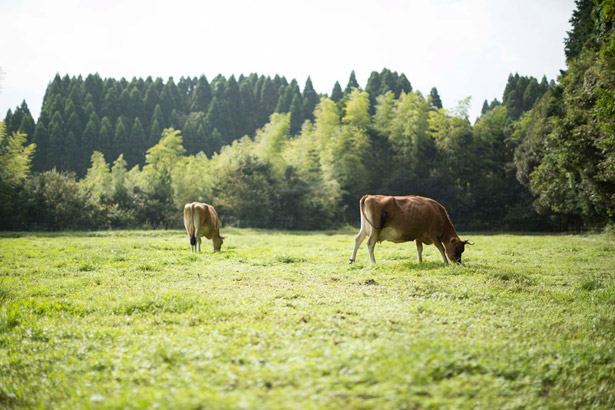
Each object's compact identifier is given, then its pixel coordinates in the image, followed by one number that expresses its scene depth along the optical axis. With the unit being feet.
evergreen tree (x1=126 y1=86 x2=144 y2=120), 362.78
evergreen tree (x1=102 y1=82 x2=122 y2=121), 354.95
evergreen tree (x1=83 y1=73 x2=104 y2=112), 365.28
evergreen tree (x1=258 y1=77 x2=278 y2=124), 425.81
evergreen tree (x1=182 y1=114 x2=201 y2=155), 328.43
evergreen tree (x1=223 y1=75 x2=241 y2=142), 399.44
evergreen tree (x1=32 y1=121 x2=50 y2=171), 279.77
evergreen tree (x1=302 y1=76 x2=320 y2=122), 369.71
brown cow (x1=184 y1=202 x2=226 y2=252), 47.06
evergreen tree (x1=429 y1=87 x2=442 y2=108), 277.70
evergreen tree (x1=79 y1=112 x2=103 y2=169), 291.99
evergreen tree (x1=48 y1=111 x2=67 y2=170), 282.77
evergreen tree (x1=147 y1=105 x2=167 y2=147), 325.42
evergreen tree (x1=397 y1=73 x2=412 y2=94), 319.88
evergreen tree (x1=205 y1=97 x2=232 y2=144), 381.19
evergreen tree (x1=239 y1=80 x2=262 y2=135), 417.73
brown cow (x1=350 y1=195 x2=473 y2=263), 35.37
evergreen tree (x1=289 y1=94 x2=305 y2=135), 357.80
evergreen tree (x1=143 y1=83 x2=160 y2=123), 369.09
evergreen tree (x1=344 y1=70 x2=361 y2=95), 366.63
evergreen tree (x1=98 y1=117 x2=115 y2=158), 301.22
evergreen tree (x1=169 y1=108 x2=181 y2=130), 365.38
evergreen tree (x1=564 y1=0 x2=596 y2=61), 95.39
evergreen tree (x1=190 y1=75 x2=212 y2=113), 423.64
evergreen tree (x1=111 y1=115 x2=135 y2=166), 305.94
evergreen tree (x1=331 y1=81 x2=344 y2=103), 373.36
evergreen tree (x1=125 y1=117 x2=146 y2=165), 310.45
